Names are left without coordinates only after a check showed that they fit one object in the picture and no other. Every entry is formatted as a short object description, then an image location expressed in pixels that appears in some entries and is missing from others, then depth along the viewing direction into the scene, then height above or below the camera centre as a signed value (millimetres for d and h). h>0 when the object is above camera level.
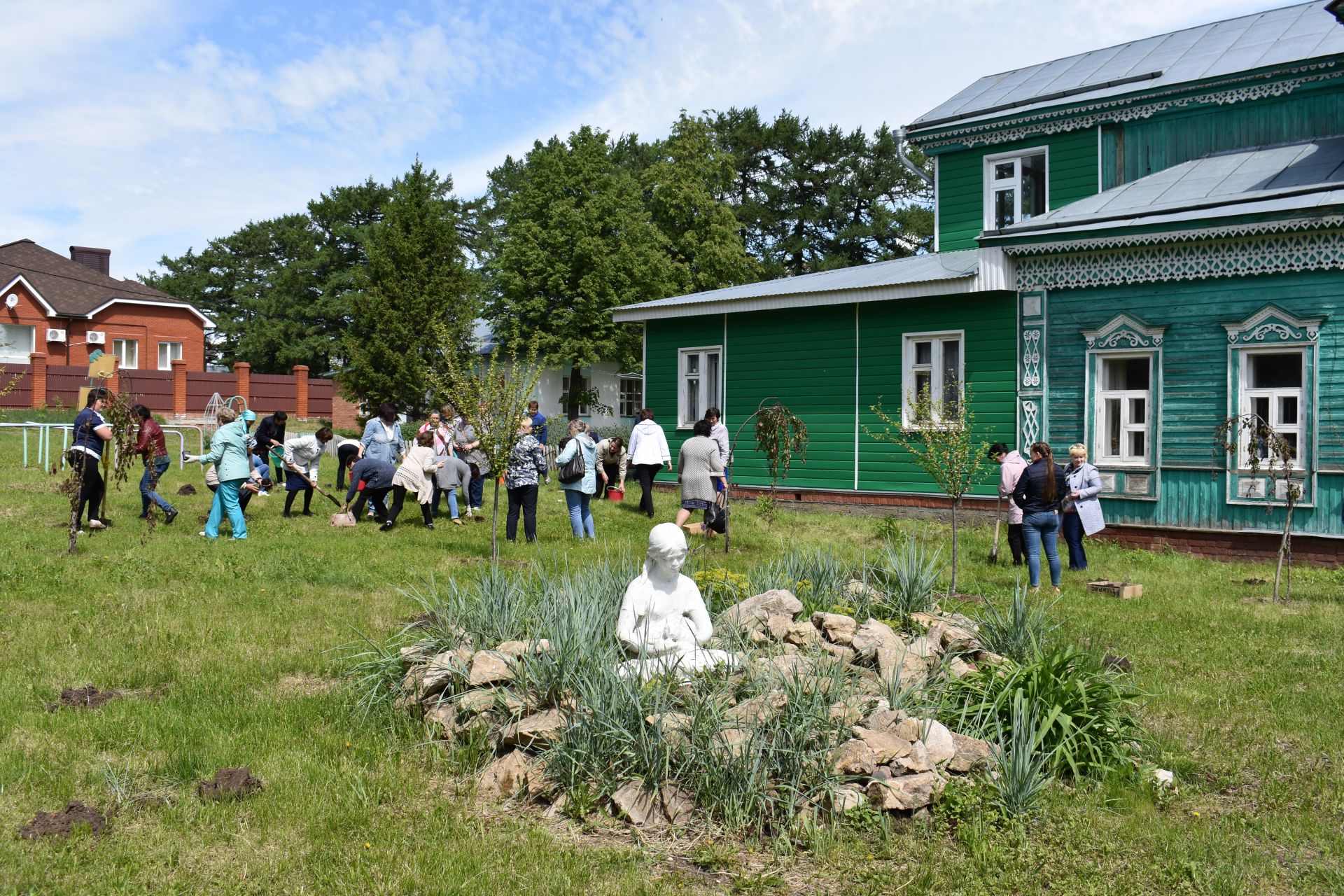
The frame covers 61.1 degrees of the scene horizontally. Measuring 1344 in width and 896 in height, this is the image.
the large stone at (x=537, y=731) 5797 -1549
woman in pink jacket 13578 -596
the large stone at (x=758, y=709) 5688 -1412
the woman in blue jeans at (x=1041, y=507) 11867 -796
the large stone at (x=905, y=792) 5402 -1727
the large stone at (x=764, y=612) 7305 -1211
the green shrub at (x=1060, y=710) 6113 -1540
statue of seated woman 6430 -1065
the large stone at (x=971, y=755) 5758 -1650
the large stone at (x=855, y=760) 5539 -1605
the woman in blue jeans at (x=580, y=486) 14461 -724
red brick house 43312 +4359
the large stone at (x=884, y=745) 5602 -1557
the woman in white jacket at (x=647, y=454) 17734 -372
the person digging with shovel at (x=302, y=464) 15773 -505
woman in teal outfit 13211 -406
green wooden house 15086 +2074
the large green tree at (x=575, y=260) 38656 +5831
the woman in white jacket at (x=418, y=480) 15195 -697
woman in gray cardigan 14664 -528
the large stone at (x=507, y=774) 5699 -1748
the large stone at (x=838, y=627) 7246 -1272
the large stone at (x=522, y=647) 6480 -1289
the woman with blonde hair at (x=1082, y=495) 13133 -717
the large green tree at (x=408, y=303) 32812 +3669
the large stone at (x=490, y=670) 6387 -1365
